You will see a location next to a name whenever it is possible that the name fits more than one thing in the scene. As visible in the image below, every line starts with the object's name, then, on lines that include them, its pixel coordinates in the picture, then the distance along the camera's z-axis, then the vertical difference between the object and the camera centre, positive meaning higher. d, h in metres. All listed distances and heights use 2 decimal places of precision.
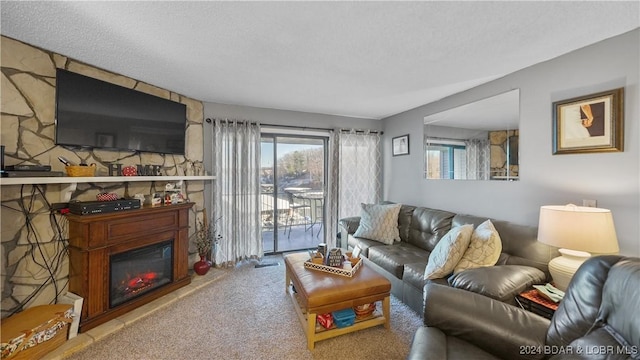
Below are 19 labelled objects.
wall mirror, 2.45 +0.48
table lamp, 1.56 -0.34
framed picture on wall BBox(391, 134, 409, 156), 3.85 +0.60
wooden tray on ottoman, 2.15 -0.79
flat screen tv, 2.13 +0.64
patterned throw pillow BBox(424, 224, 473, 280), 2.04 -0.61
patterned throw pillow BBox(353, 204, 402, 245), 3.17 -0.56
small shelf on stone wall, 1.68 +0.00
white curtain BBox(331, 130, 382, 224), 4.09 +0.20
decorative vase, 3.11 -1.10
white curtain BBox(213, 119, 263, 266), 3.44 -0.12
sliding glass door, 3.92 -0.17
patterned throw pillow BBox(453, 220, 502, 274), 2.02 -0.58
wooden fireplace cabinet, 2.05 -0.62
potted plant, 3.14 -0.82
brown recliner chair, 0.97 -0.69
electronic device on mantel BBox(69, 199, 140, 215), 2.05 -0.23
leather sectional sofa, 1.70 -0.68
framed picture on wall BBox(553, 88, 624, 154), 1.76 +0.46
